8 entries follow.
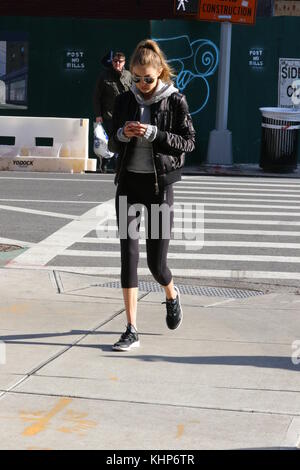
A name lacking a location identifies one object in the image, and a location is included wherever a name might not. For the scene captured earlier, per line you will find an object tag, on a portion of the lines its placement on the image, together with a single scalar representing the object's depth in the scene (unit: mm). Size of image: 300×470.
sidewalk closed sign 20438
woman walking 6551
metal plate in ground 8750
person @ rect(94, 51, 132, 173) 16547
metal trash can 18938
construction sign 19394
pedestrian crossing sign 20438
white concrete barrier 18469
